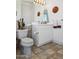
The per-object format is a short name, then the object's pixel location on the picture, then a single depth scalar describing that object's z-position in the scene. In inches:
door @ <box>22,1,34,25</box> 83.1
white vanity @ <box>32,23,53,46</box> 74.5
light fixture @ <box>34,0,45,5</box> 74.1
